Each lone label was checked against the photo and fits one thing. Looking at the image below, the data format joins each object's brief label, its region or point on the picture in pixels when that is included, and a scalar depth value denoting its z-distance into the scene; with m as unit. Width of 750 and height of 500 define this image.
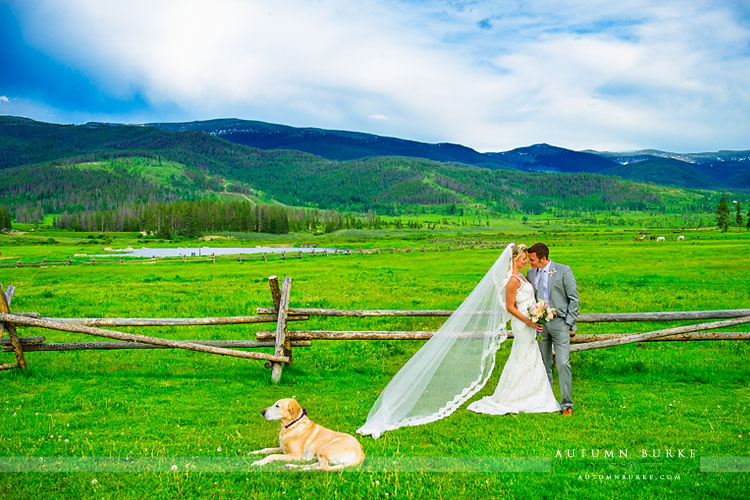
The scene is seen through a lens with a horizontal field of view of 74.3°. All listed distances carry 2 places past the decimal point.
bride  8.72
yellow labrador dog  6.66
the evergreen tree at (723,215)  129.10
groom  8.88
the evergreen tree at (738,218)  144.21
